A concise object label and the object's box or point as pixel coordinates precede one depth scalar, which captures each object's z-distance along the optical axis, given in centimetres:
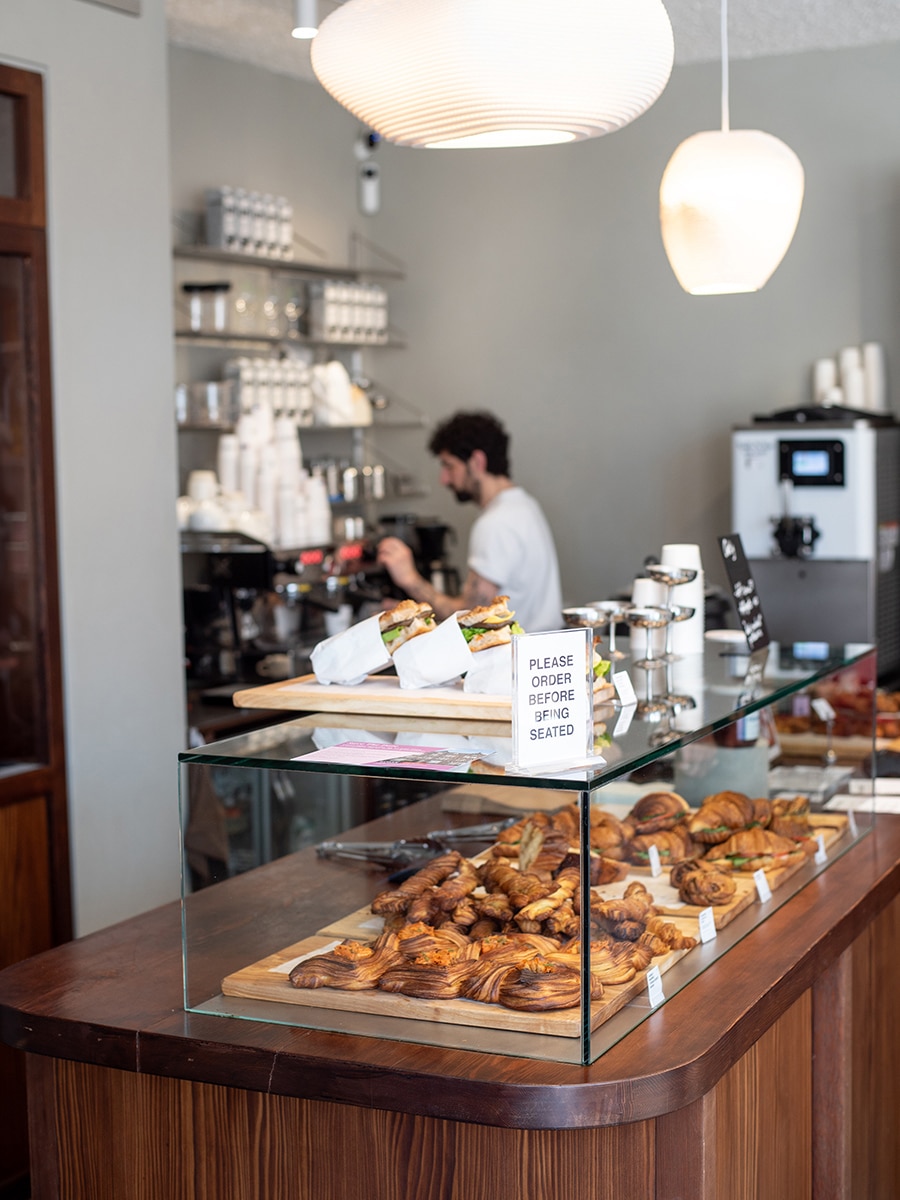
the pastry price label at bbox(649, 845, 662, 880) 227
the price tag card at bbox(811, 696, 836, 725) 284
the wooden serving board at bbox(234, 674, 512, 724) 200
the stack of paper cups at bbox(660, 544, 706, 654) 274
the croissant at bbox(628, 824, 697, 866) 230
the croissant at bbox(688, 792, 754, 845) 240
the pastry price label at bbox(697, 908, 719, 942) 203
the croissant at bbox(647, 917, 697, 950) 195
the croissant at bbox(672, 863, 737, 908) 214
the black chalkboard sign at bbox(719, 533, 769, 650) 274
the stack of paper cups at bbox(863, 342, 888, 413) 552
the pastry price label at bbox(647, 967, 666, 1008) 179
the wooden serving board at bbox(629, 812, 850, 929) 211
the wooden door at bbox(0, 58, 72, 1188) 323
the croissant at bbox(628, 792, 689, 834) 240
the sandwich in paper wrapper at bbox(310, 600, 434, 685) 215
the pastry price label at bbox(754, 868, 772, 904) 227
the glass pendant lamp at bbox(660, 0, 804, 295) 264
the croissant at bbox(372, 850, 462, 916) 200
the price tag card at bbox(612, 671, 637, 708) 217
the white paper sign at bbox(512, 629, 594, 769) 166
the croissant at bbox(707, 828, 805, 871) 236
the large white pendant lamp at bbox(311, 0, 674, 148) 190
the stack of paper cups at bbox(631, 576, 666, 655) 272
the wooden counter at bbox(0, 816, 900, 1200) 162
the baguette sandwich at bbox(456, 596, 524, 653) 213
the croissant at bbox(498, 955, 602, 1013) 166
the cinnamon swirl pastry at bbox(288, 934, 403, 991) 178
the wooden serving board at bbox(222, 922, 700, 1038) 166
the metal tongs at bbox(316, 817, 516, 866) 242
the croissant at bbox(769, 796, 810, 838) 257
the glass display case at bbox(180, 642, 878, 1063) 171
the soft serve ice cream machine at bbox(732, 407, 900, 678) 498
